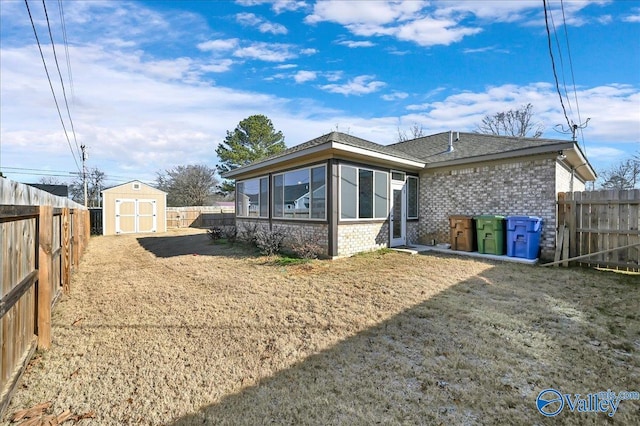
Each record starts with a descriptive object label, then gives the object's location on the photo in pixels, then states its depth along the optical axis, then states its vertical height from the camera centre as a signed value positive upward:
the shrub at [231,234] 12.19 -0.87
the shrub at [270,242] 8.84 -0.88
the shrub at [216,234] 13.09 -0.92
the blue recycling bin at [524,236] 7.67 -0.61
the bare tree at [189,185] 31.17 +2.94
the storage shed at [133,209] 17.33 +0.21
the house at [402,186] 7.99 +0.78
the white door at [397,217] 9.70 -0.15
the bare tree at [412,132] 27.69 +7.36
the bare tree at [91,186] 34.53 +3.08
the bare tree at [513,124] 24.75 +7.40
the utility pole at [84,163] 23.58 +3.90
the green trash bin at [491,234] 8.27 -0.61
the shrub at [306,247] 7.92 -0.93
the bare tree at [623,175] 26.22 +3.40
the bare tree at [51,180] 36.12 +3.96
